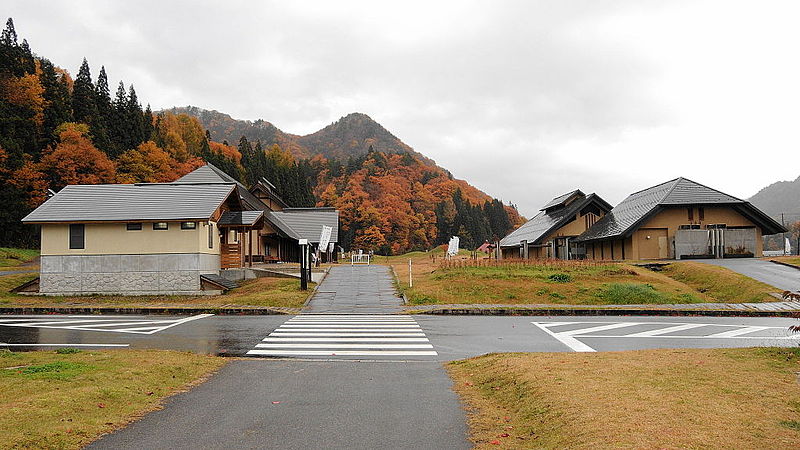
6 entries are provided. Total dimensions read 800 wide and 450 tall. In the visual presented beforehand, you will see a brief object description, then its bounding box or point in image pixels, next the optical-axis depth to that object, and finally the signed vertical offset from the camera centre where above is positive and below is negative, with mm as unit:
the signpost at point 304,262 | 22142 -555
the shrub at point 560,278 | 22962 -1425
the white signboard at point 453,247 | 41062 -55
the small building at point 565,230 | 39344 +1054
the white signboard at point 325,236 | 28908 +686
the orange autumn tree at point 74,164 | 44875 +7435
